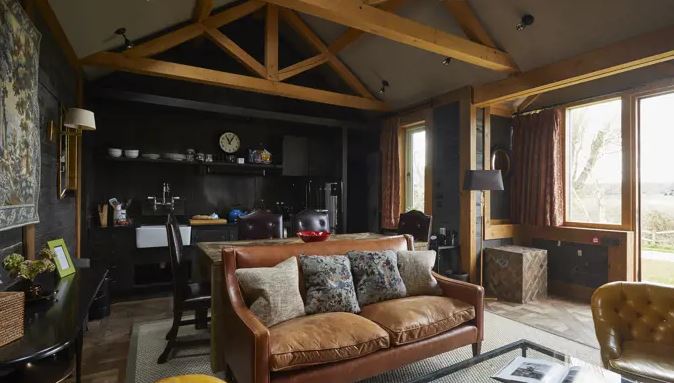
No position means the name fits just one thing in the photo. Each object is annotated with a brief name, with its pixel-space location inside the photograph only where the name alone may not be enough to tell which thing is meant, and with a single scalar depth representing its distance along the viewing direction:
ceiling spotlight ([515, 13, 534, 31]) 3.46
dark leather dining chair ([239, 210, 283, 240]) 3.90
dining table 2.36
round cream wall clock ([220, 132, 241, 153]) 5.36
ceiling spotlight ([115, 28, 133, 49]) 3.46
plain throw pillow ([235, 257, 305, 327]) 2.11
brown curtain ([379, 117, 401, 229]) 5.61
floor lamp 3.99
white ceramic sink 4.25
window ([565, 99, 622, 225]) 4.07
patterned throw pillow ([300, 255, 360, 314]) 2.33
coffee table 1.68
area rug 2.30
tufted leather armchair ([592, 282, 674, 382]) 1.87
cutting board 4.65
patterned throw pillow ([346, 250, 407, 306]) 2.54
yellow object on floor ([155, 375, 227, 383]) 1.31
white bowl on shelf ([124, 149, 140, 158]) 4.47
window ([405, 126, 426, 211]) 5.49
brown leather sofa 1.83
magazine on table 1.61
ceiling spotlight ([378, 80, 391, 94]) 5.33
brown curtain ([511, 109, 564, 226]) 4.43
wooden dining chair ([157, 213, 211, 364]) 2.66
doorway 3.65
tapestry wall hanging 1.82
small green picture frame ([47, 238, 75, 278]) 2.31
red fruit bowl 2.91
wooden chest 4.11
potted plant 1.75
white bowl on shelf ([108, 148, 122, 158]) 4.41
